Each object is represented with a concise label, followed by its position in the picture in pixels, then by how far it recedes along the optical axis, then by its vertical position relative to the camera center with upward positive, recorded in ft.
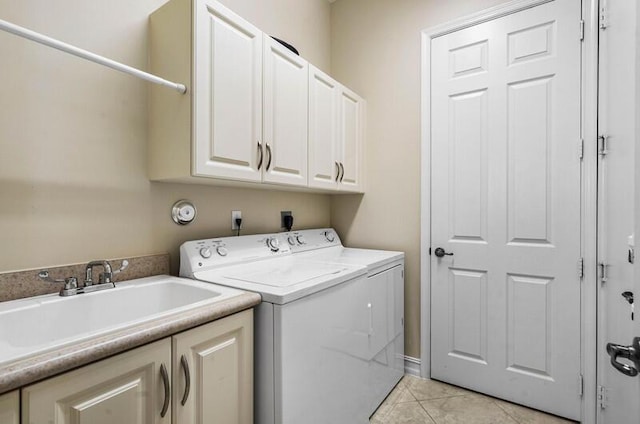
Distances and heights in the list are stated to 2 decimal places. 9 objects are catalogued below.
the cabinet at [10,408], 2.17 -1.33
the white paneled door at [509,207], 6.21 +0.10
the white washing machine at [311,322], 4.01 -1.66
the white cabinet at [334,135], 6.75 +1.74
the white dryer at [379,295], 6.21 -1.73
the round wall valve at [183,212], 5.37 -0.02
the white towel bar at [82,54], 3.07 +1.70
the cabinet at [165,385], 2.47 -1.56
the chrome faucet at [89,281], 3.92 -0.88
